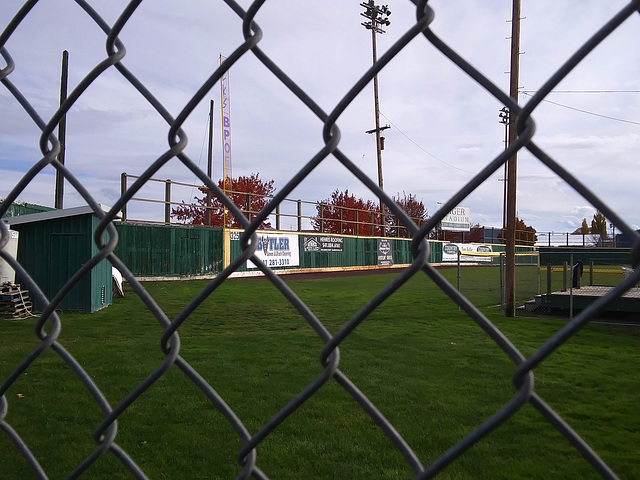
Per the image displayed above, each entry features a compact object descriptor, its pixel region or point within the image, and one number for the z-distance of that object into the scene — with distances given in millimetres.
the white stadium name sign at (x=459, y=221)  44594
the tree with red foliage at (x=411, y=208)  36969
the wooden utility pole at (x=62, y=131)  17188
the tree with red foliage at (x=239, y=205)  23298
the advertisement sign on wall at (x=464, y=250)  39228
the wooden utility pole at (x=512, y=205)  9852
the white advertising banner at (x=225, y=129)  21781
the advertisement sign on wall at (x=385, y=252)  32156
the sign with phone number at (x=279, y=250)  22759
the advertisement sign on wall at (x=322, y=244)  25750
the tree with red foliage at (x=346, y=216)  28222
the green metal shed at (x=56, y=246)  11164
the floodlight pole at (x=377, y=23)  32103
